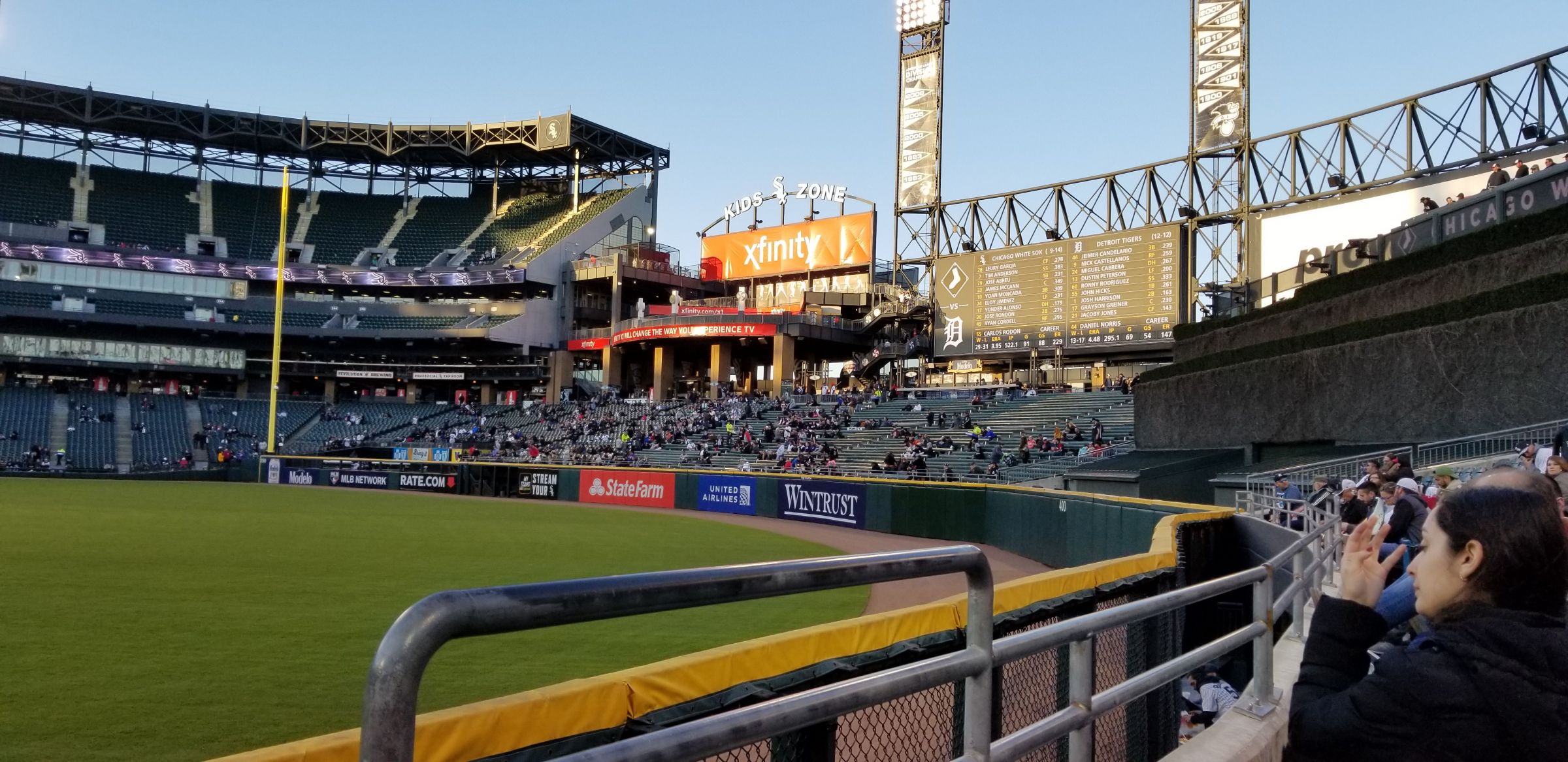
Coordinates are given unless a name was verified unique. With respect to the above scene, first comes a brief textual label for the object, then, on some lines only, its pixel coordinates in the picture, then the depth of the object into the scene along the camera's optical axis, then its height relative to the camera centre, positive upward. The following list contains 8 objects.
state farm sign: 37.31 -2.56
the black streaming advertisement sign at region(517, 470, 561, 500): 40.91 -2.69
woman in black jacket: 2.17 -0.48
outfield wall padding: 2.84 -0.97
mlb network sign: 44.97 -2.83
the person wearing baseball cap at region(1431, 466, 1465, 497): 8.44 -0.37
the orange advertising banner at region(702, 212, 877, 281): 59.53 +10.68
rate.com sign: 43.75 -2.86
